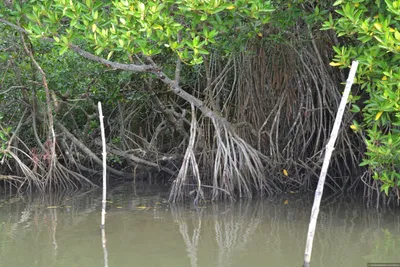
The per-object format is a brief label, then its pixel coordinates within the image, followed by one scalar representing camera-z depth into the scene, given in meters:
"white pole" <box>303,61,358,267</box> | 6.02
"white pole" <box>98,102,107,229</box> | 8.61
